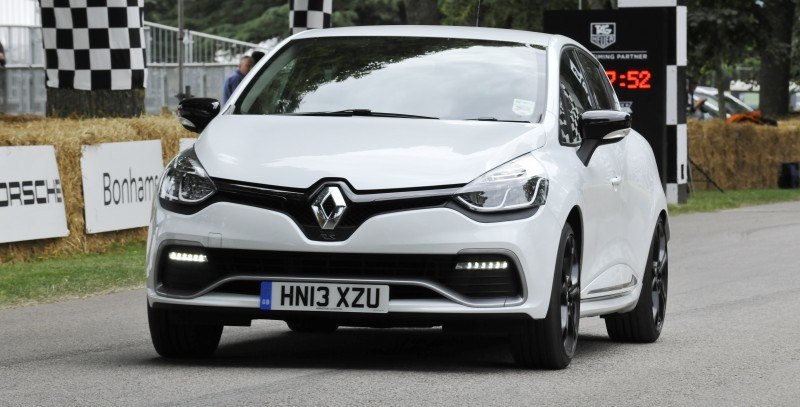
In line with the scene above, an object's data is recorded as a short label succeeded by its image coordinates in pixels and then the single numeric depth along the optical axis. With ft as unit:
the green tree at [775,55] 130.82
